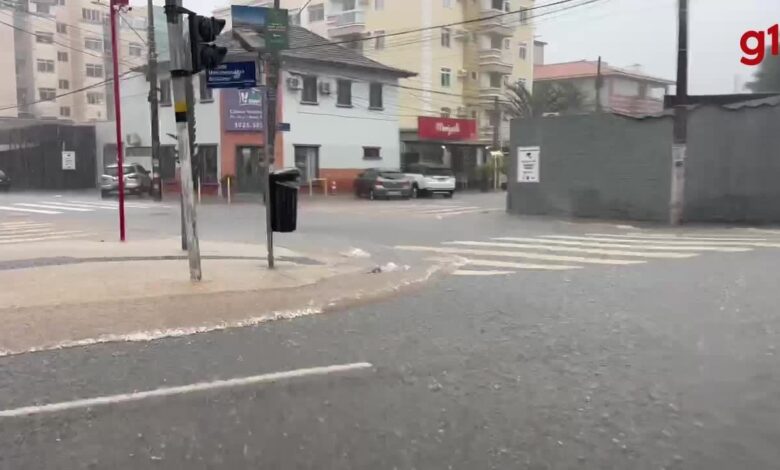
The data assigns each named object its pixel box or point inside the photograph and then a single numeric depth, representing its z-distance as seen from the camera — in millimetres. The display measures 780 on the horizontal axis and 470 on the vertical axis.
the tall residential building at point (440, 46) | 51938
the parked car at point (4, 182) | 41656
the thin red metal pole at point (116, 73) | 13909
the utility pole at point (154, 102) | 29219
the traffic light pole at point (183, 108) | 8820
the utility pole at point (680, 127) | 17984
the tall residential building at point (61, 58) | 69250
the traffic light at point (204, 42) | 8810
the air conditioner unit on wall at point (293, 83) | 35656
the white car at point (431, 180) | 36500
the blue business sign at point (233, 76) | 9734
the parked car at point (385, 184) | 34250
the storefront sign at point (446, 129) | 44062
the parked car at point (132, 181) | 33594
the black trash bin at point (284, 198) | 10406
